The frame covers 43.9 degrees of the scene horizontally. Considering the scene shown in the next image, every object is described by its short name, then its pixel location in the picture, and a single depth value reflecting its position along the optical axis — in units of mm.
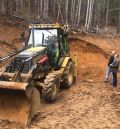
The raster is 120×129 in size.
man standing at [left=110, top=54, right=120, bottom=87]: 6114
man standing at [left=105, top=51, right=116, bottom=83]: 6285
